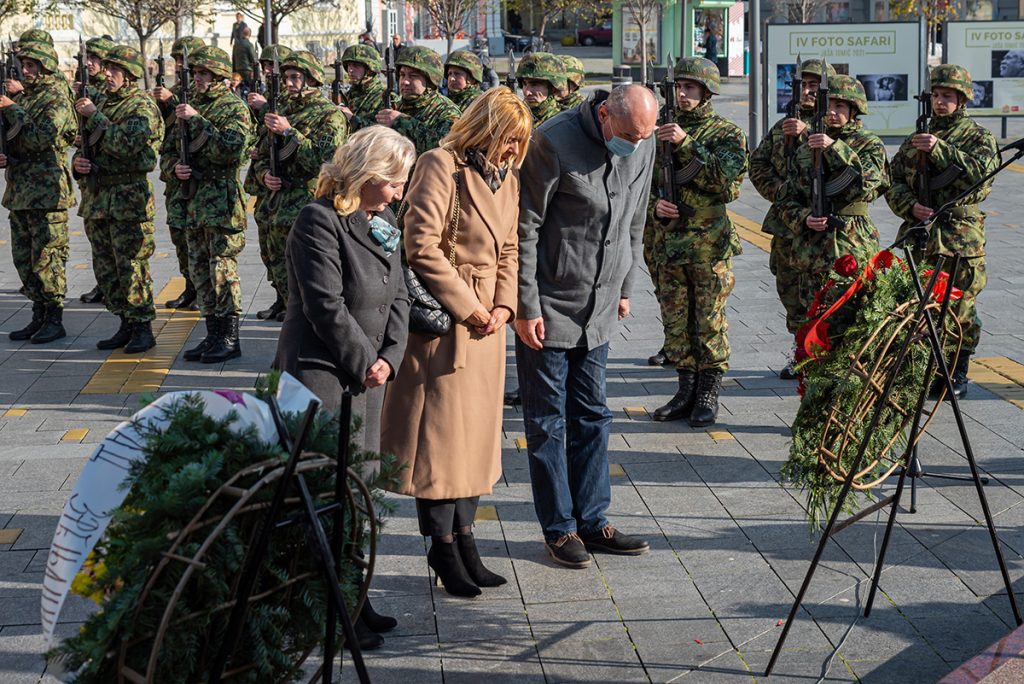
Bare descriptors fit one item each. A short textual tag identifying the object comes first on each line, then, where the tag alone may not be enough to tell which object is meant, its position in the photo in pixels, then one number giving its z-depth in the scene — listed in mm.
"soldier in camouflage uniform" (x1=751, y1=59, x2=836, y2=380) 8062
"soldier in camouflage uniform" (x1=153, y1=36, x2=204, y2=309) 9453
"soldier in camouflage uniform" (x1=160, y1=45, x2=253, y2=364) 9109
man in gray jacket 5191
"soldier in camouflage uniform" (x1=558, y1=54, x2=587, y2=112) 9727
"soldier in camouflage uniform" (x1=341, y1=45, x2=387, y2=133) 10273
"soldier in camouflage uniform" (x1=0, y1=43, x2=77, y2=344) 9422
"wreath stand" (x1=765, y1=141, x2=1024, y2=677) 4160
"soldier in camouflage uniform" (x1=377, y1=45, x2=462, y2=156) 9055
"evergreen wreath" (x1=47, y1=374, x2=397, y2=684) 2939
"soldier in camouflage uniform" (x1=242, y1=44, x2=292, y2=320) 9555
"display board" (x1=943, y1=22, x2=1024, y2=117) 19672
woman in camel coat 4828
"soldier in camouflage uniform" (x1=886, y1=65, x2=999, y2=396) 7684
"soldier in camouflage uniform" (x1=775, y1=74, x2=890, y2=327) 7555
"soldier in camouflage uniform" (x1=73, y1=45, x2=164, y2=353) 9219
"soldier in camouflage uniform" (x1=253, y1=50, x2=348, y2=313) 9039
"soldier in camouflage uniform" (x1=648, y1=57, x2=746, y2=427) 7352
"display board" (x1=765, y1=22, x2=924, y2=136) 17875
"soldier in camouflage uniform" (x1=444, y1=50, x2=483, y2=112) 9867
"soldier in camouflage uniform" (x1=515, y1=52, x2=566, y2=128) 9227
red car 57562
